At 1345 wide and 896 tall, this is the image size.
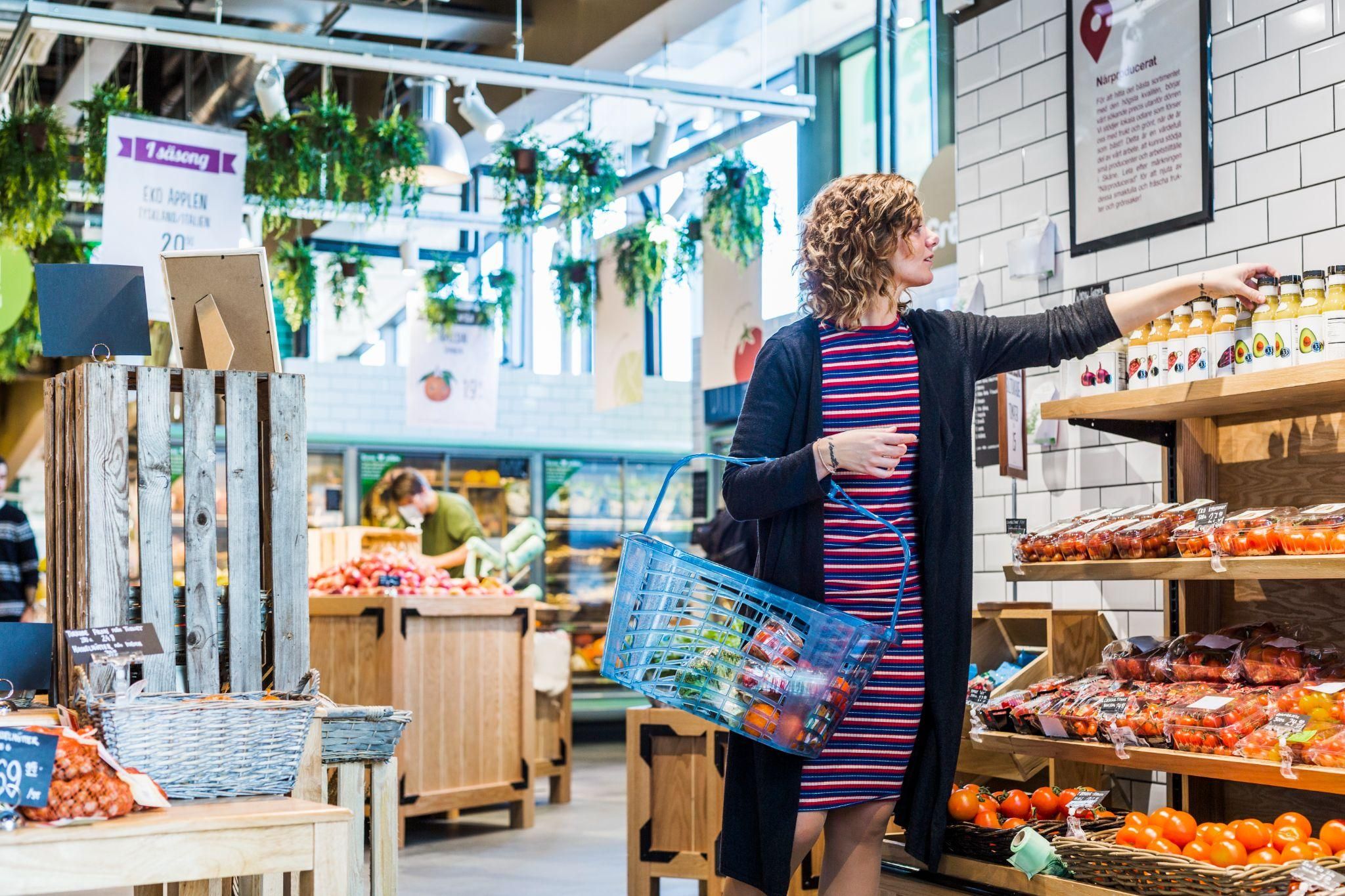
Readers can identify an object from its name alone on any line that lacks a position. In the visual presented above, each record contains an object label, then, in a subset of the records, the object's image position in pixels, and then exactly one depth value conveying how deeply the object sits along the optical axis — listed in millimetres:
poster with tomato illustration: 7957
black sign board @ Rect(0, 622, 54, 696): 2744
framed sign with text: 3906
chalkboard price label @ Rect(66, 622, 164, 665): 2240
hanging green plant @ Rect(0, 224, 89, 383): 8836
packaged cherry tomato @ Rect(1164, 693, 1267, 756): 2744
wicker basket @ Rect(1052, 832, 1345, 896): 2412
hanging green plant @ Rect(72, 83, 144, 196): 7090
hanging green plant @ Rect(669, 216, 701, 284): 8023
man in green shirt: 8305
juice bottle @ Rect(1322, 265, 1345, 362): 2775
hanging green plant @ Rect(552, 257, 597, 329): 9031
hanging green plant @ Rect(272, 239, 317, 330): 8789
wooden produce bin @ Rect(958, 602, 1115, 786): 3852
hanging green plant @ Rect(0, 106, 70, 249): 7051
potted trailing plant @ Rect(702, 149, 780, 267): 7473
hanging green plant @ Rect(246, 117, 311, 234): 7195
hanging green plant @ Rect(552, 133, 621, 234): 7527
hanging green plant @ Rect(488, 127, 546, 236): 7602
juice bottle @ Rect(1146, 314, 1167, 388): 3164
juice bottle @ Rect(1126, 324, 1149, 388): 3230
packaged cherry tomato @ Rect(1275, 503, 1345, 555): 2666
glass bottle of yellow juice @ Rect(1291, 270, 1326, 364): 2816
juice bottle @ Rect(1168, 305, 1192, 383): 3100
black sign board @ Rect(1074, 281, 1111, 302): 4230
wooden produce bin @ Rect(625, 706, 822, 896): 4586
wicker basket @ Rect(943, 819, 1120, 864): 2949
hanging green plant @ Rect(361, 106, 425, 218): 7301
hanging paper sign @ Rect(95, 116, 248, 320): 6930
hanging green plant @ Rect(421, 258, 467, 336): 9867
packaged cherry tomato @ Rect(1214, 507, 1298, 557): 2773
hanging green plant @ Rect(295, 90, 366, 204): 7203
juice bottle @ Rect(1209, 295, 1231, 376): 3008
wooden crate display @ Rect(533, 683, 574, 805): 7402
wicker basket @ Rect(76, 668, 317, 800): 2053
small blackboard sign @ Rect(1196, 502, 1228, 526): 2902
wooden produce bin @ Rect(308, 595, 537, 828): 6219
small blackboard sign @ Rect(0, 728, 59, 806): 1797
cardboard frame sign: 2988
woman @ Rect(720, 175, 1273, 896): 2465
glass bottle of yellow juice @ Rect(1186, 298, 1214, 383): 3047
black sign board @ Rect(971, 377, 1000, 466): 4848
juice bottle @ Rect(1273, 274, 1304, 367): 2871
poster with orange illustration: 9734
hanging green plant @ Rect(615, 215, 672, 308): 8180
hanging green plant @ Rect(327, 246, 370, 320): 9422
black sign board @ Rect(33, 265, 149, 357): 2854
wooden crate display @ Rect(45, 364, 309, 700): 2664
